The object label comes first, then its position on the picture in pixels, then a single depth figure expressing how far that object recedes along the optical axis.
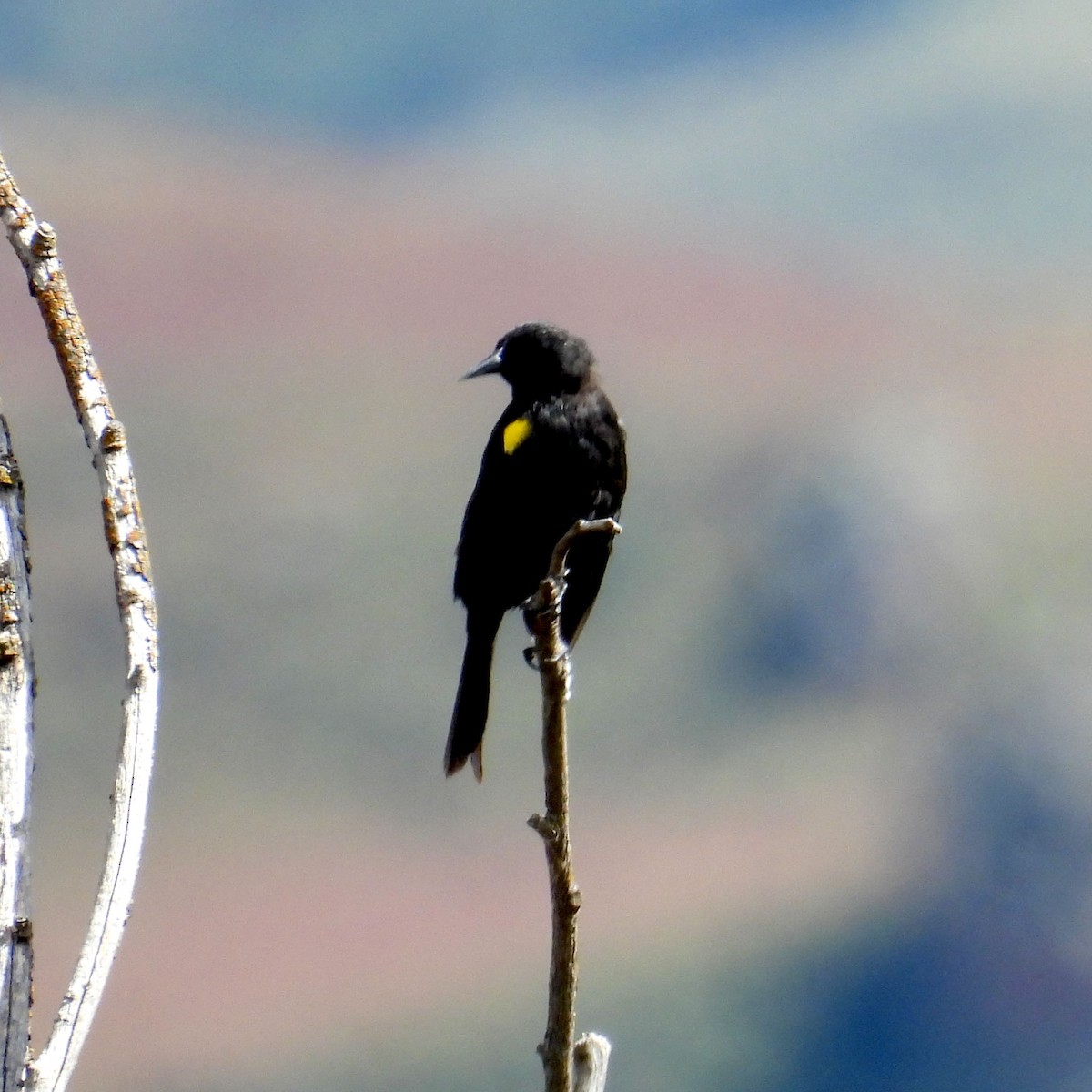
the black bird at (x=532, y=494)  12.65
